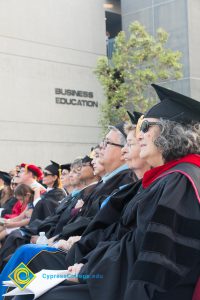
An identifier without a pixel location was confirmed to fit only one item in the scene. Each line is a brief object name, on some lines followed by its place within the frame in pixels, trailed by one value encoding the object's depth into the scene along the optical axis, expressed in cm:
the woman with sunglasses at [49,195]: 827
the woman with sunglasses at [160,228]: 324
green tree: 2159
